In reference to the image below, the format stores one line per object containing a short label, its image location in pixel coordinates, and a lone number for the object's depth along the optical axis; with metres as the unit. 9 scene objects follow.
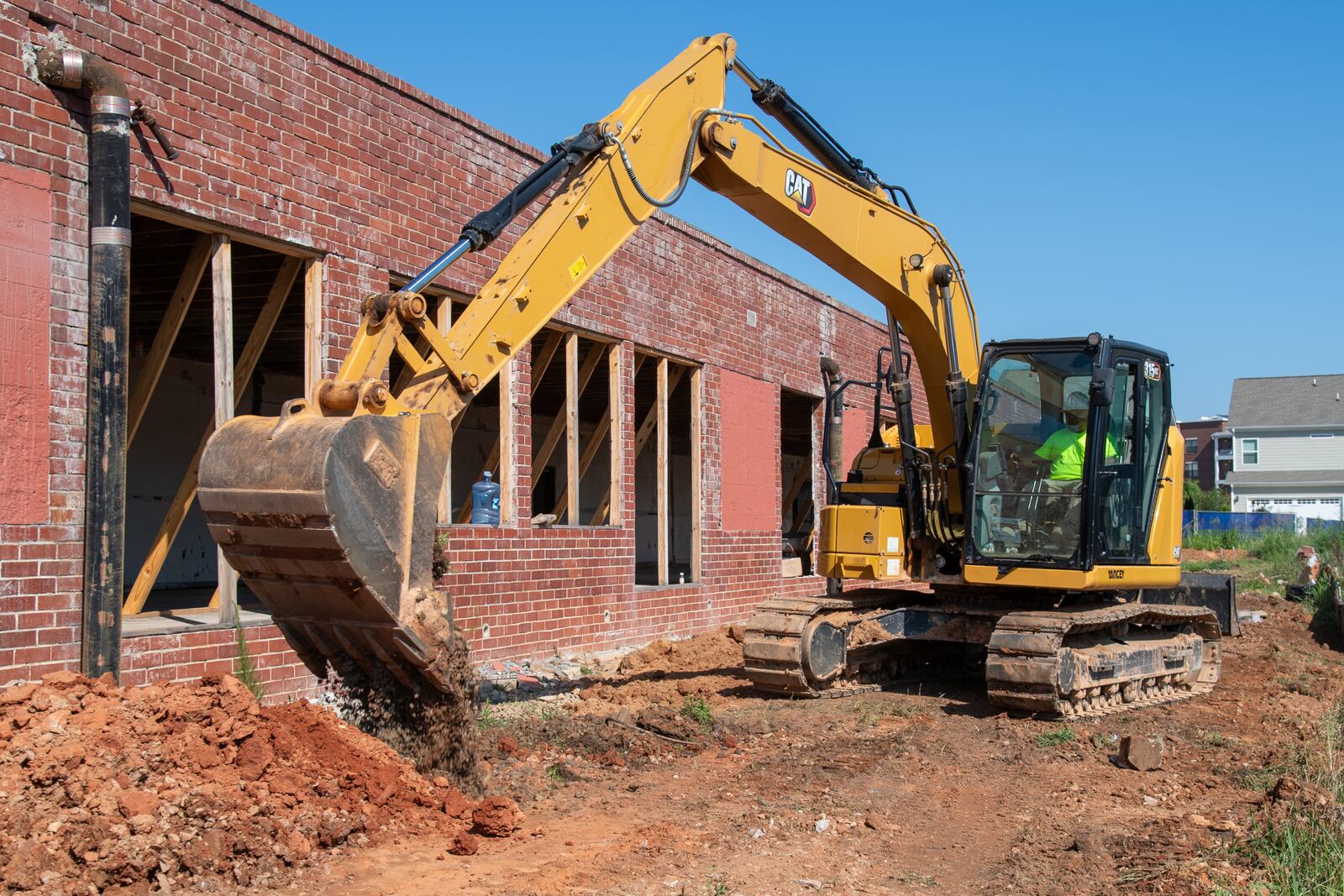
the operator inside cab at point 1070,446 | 9.30
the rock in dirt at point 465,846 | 5.43
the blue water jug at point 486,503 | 11.52
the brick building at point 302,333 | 7.36
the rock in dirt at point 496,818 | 5.70
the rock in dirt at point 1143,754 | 7.71
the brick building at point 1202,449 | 76.17
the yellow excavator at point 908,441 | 6.45
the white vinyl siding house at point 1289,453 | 58.56
